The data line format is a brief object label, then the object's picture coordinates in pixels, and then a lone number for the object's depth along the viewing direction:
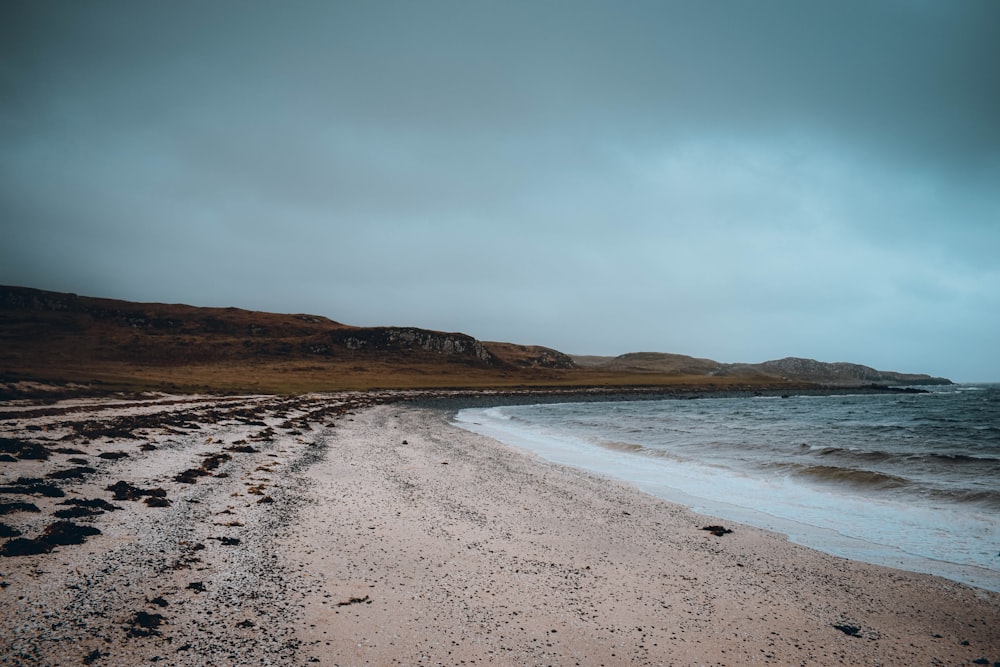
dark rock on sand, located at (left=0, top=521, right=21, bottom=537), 7.38
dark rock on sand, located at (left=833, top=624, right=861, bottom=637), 6.41
